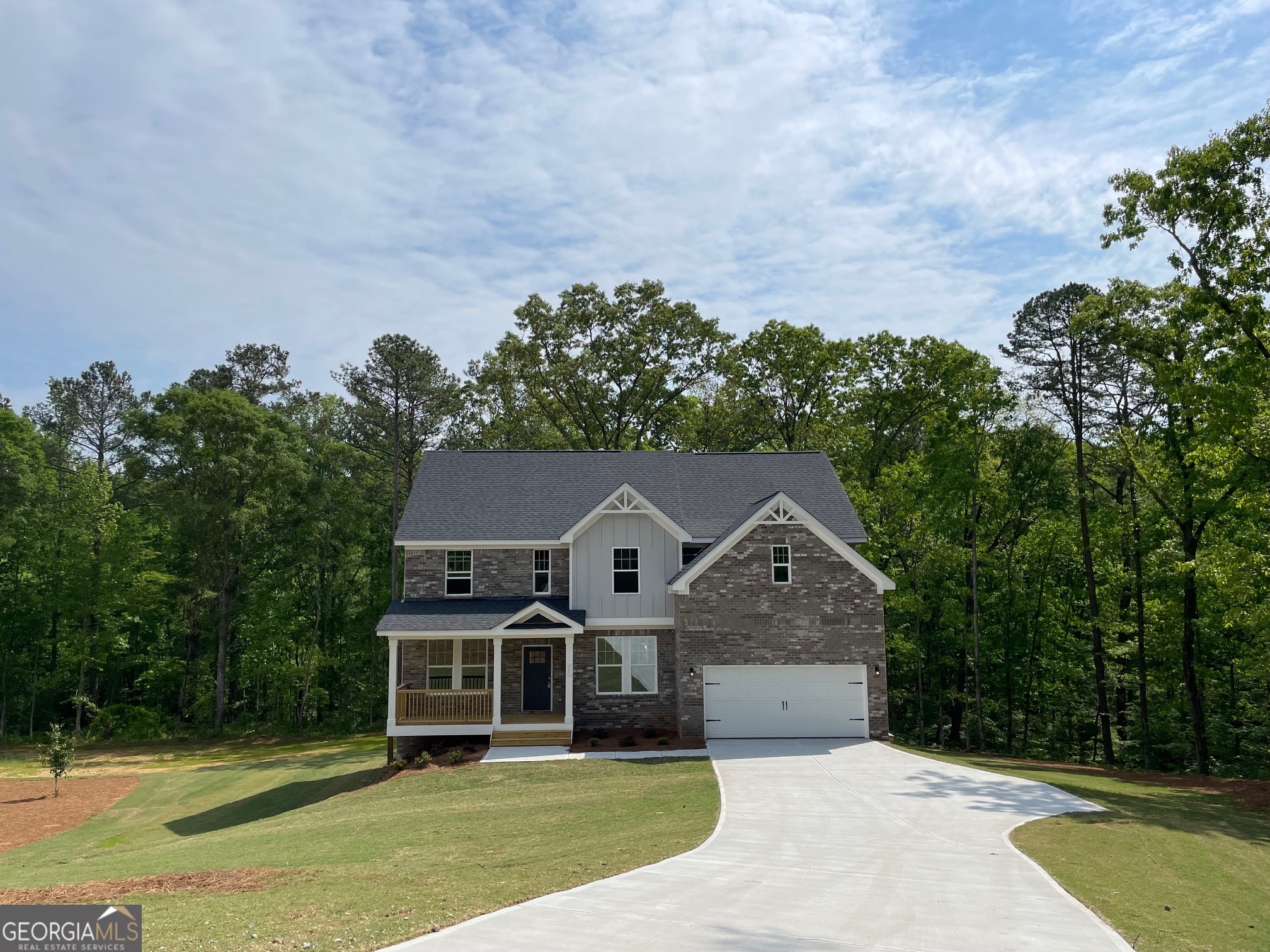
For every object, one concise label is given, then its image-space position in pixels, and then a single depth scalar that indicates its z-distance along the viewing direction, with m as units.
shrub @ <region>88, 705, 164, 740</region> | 39.84
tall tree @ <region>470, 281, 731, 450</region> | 44.59
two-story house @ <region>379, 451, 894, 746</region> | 25.06
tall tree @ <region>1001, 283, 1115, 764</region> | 28.30
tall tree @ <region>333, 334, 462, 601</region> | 42.88
